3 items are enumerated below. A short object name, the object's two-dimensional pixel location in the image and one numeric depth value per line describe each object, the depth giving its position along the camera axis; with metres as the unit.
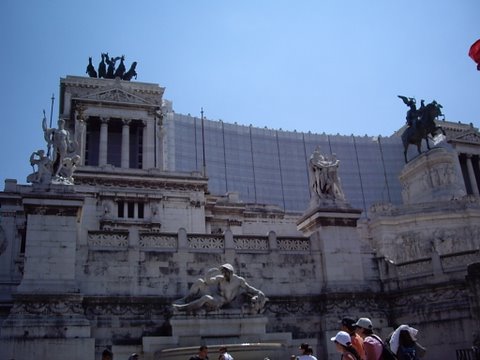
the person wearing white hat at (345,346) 7.88
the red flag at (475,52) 19.14
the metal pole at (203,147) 62.48
